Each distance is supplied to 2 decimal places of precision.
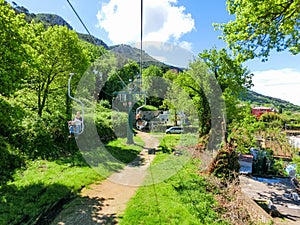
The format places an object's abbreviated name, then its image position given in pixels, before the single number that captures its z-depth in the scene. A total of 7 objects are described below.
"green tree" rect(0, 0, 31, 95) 6.00
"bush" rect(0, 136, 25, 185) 7.20
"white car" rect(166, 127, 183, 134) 25.21
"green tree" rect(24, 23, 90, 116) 10.58
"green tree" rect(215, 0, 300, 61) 5.67
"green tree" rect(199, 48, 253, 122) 17.08
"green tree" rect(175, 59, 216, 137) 17.92
